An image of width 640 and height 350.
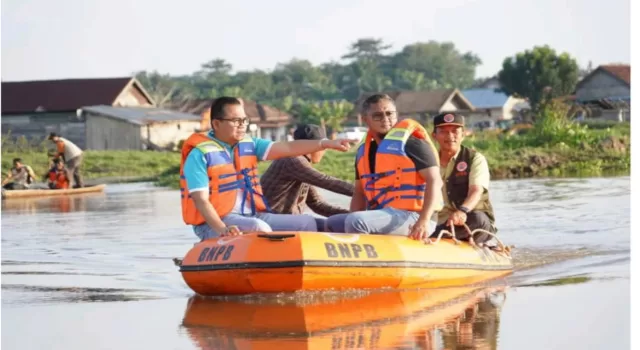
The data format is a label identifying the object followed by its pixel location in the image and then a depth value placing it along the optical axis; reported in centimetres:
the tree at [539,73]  7819
